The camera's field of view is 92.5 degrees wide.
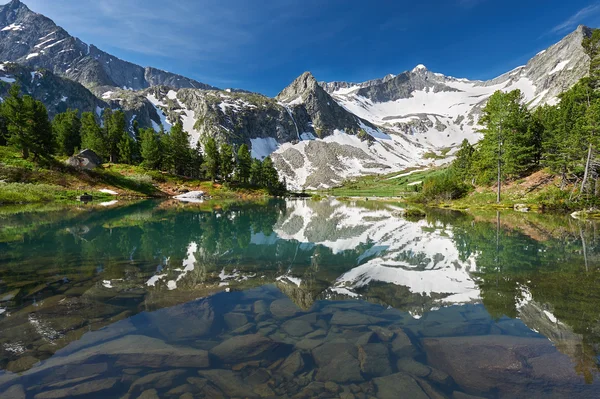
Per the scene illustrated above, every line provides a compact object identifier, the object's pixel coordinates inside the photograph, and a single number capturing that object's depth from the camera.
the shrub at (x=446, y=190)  60.62
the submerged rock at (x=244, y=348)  5.46
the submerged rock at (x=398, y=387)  4.50
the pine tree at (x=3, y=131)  66.28
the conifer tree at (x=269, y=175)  112.50
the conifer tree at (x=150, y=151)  81.25
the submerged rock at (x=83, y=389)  4.27
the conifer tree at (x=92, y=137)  76.25
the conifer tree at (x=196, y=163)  96.97
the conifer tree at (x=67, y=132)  77.06
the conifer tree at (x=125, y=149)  84.94
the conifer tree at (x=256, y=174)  107.38
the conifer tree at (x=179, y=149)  90.12
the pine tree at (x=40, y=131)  55.05
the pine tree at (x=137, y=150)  89.81
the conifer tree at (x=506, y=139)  47.34
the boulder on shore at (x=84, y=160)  58.56
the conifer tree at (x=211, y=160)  93.62
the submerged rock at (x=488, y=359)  4.83
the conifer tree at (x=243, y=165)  102.38
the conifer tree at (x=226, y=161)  95.94
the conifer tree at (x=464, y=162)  68.75
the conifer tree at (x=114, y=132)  82.12
